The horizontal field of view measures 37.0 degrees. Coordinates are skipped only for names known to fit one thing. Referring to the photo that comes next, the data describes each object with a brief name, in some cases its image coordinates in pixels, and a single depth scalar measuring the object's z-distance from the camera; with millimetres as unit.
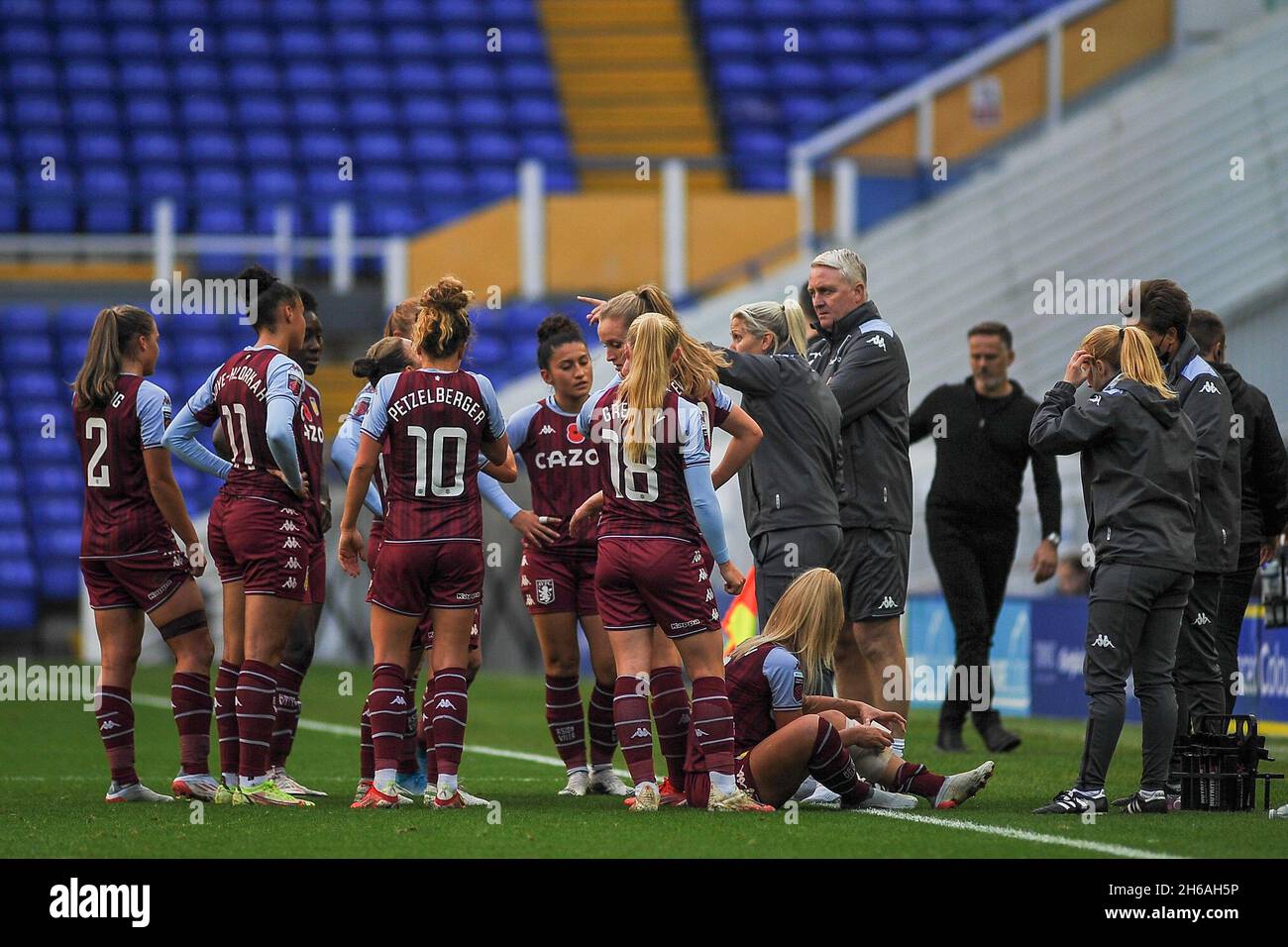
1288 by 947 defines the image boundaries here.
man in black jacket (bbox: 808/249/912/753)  7969
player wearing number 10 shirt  7289
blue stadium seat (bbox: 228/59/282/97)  24875
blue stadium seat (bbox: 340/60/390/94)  25094
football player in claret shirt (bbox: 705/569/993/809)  7230
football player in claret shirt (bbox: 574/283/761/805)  7332
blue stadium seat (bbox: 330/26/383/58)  25578
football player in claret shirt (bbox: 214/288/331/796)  7863
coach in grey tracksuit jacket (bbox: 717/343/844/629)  7691
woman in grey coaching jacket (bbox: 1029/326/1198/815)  7270
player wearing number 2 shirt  7855
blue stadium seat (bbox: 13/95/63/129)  23859
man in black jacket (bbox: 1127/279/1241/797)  7785
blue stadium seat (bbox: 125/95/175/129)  24188
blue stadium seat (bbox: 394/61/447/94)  25219
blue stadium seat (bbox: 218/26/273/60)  25312
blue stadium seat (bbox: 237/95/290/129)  24422
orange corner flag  12156
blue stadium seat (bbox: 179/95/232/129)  24266
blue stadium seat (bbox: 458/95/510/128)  24766
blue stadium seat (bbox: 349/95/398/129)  24609
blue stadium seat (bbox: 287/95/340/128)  24516
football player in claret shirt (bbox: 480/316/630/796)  8156
